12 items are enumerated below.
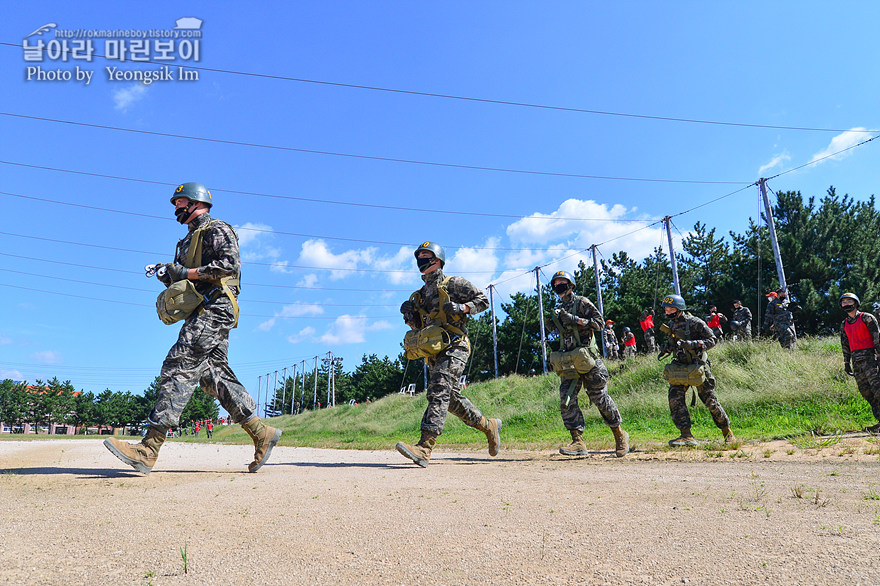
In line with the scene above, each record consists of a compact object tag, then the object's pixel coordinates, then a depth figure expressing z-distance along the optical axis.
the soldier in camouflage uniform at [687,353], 7.59
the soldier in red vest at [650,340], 26.36
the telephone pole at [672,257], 25.82
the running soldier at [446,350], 5.66
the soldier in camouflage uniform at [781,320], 16.25
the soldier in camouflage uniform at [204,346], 4.41
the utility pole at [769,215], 22.96
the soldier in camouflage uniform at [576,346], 6.96
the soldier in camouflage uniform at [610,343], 26.27
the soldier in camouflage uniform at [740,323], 19.38
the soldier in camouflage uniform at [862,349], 8.50
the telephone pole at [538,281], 38.45
